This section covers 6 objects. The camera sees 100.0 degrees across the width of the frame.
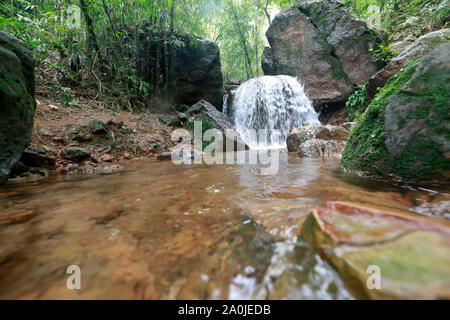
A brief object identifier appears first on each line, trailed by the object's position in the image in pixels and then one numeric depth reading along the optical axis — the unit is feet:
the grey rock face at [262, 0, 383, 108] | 25.11
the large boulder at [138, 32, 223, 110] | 23.30
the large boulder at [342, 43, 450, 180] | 5.00
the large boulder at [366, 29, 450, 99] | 13.55
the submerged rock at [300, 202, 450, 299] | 1.66
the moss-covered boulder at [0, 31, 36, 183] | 5.66
